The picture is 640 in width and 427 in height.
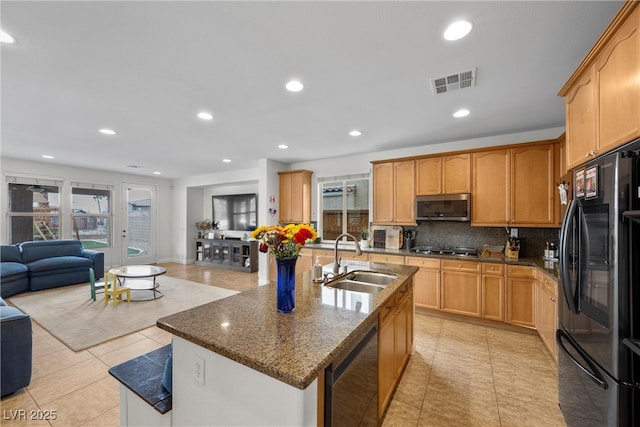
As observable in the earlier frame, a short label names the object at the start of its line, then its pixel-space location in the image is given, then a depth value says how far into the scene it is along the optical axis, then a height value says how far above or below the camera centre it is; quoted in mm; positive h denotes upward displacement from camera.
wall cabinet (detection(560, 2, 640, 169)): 1320 +741
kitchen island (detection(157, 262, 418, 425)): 952 -559
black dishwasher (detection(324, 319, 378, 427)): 1098 -829
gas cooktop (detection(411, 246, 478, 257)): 3844 -559
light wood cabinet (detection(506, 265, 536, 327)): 3164 -973
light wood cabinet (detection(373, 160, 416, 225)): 4273 +376
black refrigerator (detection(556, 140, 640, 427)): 1189 -399
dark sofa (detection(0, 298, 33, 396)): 2018 -1084
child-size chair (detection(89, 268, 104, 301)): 4207 -1198
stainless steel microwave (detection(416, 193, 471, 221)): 3787 +115
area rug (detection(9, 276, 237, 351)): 3152 -1427
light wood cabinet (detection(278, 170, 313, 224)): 5434 +386
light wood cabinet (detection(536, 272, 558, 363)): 2477 -971
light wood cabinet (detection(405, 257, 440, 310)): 3691 -980
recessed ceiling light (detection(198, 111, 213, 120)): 3088 +1193
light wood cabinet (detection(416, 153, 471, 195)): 3846 +618
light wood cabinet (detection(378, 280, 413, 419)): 1729 -968
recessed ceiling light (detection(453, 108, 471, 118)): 3004 +1200
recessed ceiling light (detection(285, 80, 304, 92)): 2383 +1203
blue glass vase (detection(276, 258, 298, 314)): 1412 -395
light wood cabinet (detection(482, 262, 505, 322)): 3316 -972
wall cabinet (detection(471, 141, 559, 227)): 3348 +384
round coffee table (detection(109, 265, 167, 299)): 4262 -995
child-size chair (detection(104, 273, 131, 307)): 4094 -1221
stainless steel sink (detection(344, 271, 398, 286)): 2354 -574
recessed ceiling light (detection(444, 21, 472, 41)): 1649 +1203
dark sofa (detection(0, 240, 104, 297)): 4480 -950
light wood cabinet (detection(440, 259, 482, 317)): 3449 -977
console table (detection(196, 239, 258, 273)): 6801 -1098
